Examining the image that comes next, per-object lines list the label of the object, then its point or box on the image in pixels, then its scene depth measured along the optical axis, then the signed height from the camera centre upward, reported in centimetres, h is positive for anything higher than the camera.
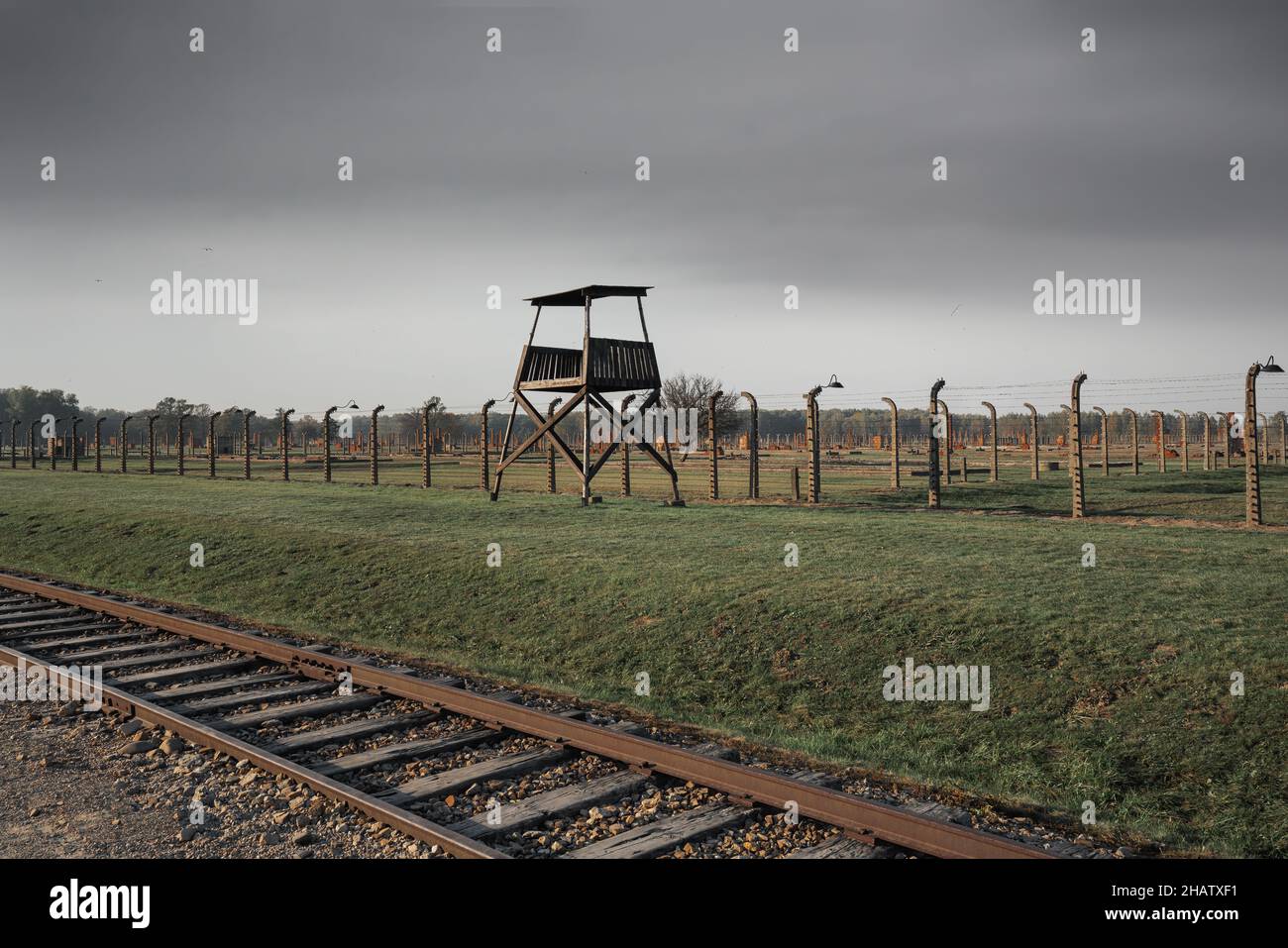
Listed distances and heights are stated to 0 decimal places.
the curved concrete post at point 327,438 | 3519 +74
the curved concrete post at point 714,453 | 2445 +8
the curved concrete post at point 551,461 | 2691 -14
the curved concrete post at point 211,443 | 4147 +64
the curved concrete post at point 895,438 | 3029 +56
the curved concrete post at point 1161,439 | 4073 +64
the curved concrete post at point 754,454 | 2550 +5
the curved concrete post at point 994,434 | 3240 +68
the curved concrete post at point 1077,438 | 2034 +36
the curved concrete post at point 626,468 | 2688 -36
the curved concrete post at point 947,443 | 3025 +40
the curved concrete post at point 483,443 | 2952 +44
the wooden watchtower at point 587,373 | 2300 +205
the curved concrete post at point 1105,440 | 3678 +55
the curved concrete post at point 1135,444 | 3888 +42
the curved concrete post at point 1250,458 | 1788 -7
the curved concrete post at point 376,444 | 3353 +48
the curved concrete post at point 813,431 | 2445 +62
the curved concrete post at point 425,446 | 3024 +35
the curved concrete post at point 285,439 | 3759 +74
